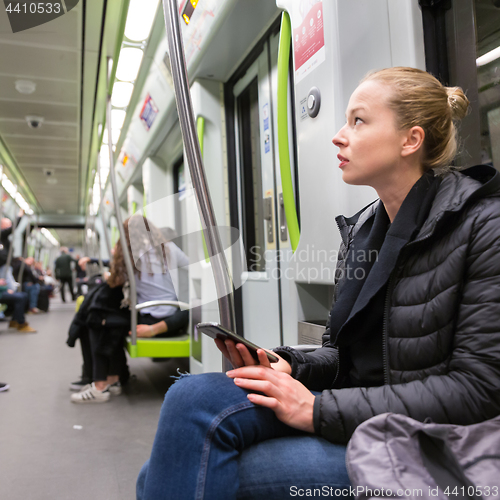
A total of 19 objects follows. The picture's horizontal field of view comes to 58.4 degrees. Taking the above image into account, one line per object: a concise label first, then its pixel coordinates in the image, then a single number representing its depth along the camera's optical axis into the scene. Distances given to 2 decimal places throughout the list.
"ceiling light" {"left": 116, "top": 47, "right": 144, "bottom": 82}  2.48
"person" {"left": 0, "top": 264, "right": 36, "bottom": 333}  6.77
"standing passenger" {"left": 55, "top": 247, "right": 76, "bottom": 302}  13.07
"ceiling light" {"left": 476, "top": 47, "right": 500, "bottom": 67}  1.42
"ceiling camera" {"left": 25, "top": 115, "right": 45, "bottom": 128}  3.40
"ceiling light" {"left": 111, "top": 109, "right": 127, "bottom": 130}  2.79
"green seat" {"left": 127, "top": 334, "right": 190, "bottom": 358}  2.92
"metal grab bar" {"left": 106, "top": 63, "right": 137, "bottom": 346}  2.62
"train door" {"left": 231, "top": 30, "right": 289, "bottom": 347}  2.73
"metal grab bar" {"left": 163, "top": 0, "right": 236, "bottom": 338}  1.02
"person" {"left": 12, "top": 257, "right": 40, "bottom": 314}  7.86
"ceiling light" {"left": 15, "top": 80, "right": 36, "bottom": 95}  2.56
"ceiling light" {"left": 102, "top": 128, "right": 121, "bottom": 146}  2.70
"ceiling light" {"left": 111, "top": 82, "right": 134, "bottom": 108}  2.79
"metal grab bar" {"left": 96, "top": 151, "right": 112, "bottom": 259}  3.56
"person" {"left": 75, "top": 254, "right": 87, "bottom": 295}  12.90
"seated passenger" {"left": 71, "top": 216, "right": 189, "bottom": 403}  3.09
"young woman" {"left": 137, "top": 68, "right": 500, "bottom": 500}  0.79
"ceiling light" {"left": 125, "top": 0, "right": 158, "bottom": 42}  2.14
